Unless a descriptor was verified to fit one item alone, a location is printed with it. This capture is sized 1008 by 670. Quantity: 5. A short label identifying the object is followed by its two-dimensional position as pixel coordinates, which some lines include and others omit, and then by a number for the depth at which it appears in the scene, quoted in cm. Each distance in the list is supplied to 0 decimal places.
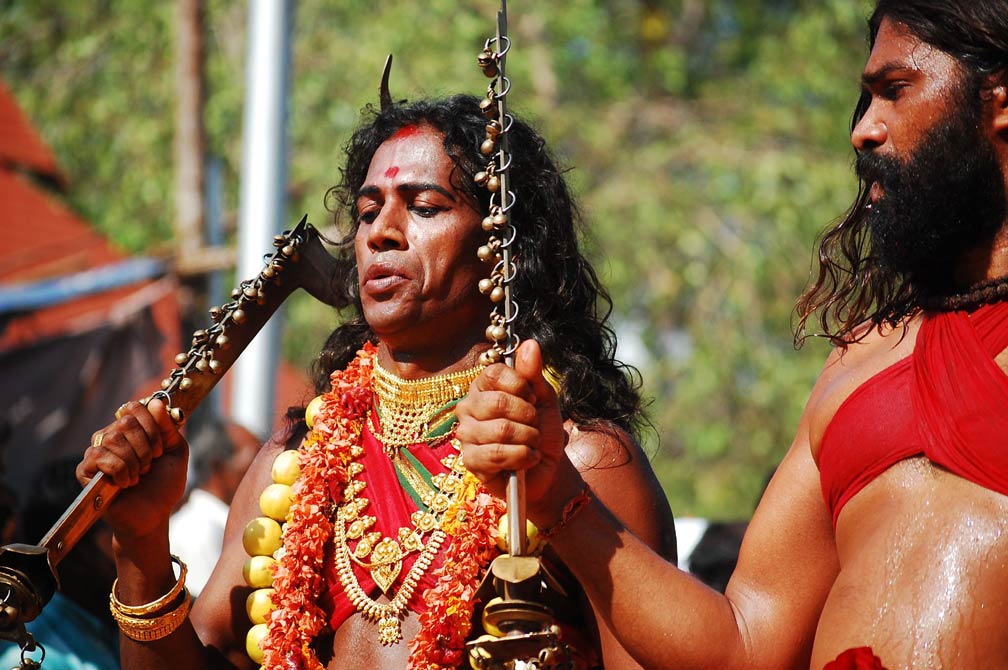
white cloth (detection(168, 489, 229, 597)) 1172
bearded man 484
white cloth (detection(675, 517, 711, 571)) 1191
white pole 1689
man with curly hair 638
